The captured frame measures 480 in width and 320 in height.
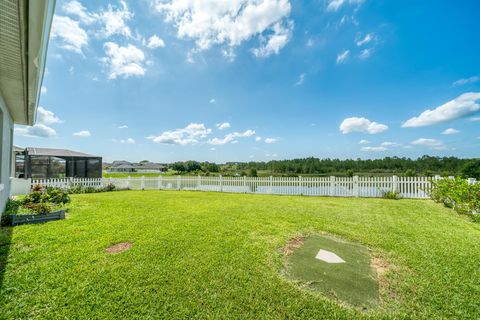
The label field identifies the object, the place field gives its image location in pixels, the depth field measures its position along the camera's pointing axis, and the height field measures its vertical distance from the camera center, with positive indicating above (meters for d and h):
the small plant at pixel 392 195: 8.44 -1.36
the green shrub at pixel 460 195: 5.23 -0.91
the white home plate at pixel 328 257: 2.90 -1.49
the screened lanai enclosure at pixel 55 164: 10.75 -0.07
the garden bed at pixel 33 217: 4.21 -1.32
